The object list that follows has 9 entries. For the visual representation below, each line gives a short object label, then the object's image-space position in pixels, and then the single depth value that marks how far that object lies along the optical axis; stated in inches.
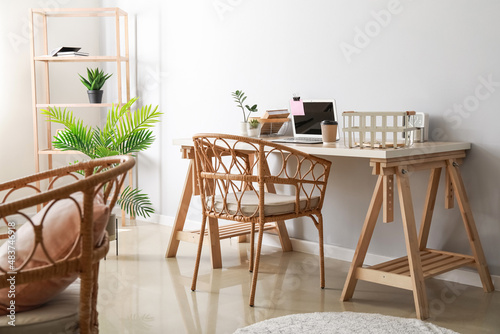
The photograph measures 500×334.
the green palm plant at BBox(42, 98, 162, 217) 151.7
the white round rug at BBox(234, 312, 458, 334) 95.7
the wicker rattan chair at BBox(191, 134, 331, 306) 110.0
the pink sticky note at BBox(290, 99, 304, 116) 138.2
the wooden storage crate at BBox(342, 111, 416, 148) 108.3
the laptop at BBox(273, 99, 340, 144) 134.9
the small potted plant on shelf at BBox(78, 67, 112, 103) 184.1
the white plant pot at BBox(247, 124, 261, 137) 142.0
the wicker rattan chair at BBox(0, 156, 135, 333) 57.7
